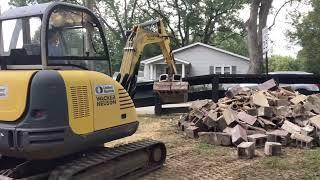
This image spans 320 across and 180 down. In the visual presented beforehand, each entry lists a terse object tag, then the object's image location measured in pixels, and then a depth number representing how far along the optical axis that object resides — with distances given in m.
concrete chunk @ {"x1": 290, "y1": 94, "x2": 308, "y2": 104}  6.48
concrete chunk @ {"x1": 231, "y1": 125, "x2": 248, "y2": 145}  5.38
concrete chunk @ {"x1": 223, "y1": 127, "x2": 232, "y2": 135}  5.66
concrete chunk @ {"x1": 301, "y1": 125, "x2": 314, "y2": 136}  5.49
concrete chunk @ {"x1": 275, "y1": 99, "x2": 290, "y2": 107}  6.32
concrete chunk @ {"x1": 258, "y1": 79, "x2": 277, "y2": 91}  7.17
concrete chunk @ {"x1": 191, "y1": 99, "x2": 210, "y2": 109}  6.75
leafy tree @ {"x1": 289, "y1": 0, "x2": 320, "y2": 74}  24.65
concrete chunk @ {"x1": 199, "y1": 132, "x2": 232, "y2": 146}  5.52
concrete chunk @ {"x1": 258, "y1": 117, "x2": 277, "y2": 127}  5.85
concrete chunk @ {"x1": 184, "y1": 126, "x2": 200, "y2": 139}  6.08
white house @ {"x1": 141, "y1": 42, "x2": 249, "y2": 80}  21.56
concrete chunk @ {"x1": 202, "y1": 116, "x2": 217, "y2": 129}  6.00
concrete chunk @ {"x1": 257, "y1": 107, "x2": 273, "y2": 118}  5.96
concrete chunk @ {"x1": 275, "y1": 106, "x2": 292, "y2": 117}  6.03
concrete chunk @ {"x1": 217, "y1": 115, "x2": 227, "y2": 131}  5.89
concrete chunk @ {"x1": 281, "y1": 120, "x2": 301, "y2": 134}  5.60
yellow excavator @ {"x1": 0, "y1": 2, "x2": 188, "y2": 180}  3.40
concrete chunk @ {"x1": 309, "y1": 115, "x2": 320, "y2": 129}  5.55
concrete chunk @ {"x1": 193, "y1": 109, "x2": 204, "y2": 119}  6.37
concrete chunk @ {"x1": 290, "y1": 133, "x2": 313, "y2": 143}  5.33
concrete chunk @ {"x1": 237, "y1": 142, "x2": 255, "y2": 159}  4.92
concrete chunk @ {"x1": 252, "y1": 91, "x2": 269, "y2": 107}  6.14
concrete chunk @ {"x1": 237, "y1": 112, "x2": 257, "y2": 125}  5.80
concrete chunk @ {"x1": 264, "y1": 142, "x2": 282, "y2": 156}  4.97
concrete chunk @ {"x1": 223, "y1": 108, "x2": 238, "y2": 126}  5.81
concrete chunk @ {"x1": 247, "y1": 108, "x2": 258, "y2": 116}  6.06
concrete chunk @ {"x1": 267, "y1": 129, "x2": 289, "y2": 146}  5.43
